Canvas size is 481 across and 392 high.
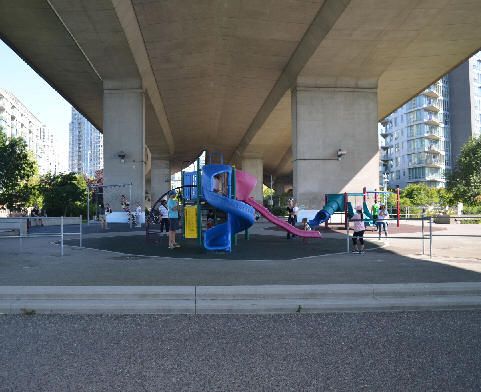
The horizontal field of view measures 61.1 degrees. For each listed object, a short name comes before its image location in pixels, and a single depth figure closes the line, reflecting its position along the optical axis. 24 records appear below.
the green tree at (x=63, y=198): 42.62
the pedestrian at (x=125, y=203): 28.61
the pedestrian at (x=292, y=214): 20.80
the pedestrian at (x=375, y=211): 21.00
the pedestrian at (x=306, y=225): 18.22
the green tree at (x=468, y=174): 50.62
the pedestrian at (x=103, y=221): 24.83
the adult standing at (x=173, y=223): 13.75
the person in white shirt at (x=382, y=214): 16.72
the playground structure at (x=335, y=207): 21.19
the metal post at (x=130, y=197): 28.21
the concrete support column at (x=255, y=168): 61.06
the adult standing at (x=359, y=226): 12.33
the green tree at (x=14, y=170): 37.72
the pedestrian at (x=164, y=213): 16.94
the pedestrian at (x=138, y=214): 28.05
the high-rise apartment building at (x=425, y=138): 77.38
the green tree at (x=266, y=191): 145.93
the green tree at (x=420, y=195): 49.76
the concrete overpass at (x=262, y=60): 20.83
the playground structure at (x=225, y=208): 12.91
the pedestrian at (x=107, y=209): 28.62
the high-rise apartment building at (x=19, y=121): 89.75
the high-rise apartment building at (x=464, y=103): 79.62
